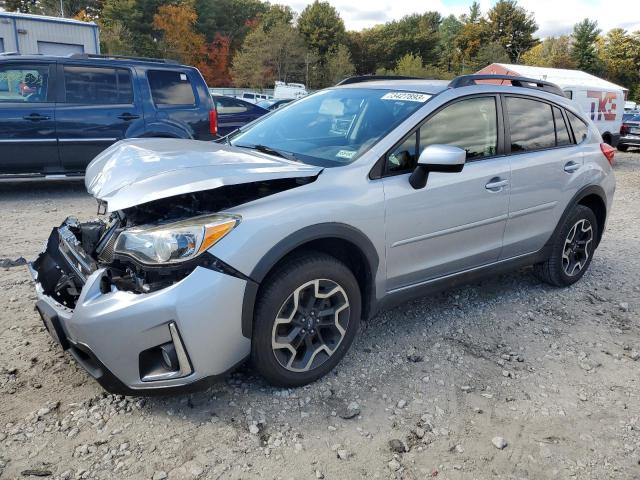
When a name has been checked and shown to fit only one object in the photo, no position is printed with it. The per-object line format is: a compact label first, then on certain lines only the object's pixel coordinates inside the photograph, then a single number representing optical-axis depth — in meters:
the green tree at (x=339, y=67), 60.22
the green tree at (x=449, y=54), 81.96
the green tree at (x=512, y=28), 82.31
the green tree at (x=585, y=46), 71.55
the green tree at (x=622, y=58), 64.88
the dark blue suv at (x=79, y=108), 6.98
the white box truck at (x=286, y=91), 36.53
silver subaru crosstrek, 2.45
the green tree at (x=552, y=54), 69.31
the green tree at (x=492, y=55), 70.38
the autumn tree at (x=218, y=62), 56.38
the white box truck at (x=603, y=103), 15.14
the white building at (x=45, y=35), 14.12
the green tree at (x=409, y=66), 63.99
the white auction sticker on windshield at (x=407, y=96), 3.42
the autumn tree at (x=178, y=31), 50.50
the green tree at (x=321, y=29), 67.69
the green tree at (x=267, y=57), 53.38
